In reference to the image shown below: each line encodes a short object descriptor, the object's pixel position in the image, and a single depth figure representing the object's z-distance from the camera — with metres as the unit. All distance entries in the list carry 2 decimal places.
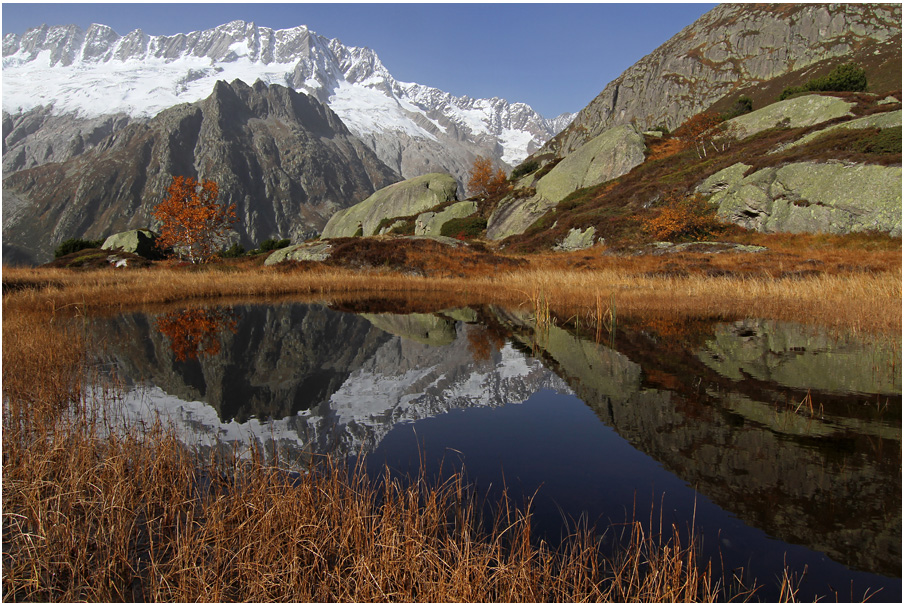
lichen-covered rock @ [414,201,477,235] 56.88
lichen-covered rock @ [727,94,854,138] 44.72
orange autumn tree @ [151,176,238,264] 34.97
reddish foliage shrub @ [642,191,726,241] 35.00
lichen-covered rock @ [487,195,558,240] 49.81
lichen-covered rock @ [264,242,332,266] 33.66
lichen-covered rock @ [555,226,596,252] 38.28
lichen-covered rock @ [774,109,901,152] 34.38
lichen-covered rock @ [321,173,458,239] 64.69
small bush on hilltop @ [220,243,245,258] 54.91
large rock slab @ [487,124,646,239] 51.09
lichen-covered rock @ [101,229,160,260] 43.66
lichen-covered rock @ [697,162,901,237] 28.86
